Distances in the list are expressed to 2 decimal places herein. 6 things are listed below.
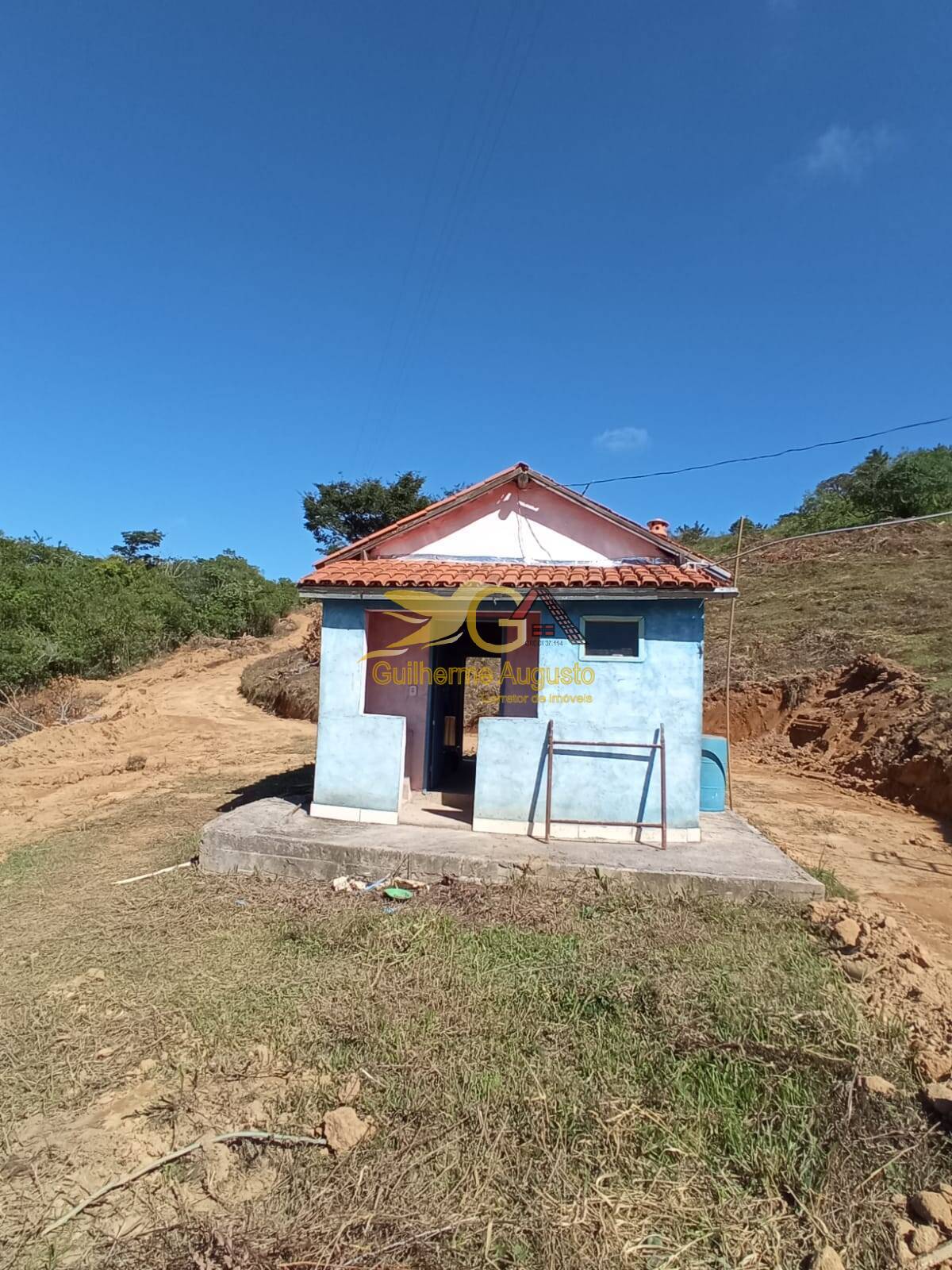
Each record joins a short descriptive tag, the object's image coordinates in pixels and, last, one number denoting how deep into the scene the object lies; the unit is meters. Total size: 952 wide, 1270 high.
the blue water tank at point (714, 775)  8.74
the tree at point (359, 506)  33.16
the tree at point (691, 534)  36.94
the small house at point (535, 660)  7.22
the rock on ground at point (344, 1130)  3.17
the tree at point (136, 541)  53.69
